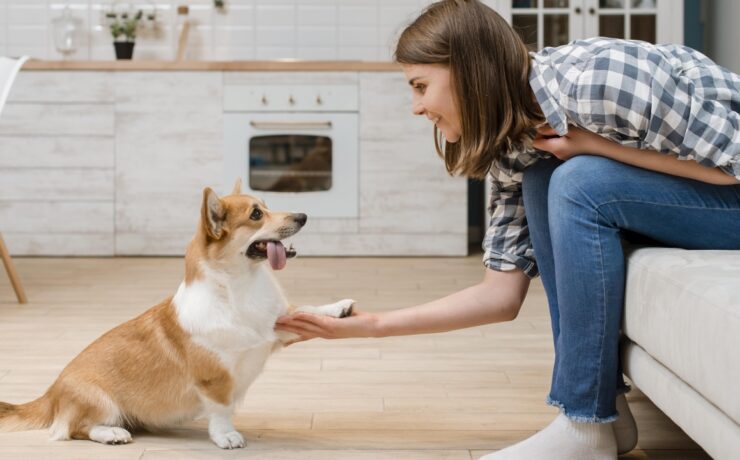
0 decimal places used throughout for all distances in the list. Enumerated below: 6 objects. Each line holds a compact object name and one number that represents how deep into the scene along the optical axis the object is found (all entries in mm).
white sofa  1100
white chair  2998
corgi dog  1698
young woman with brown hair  1365
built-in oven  4547
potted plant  4832
